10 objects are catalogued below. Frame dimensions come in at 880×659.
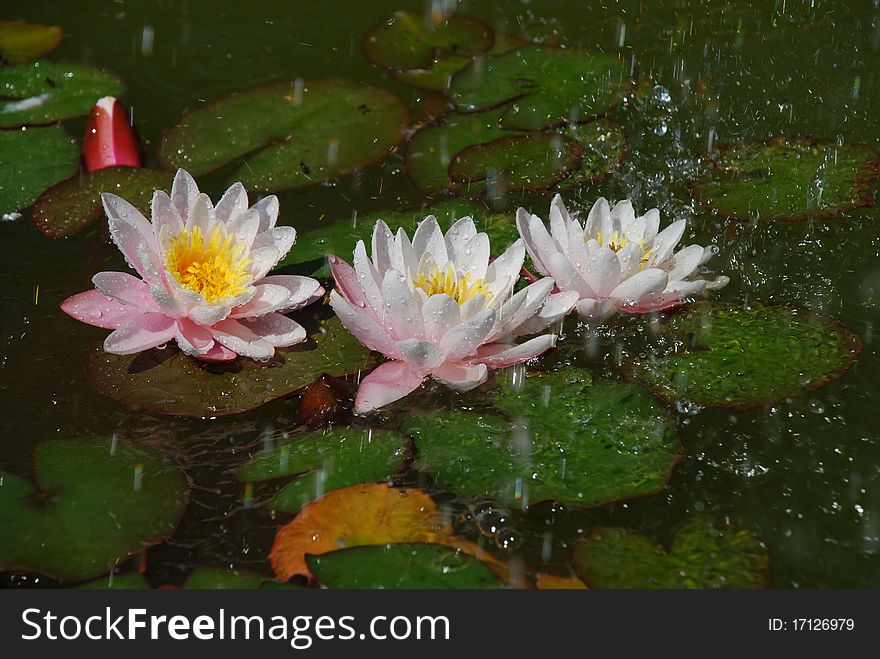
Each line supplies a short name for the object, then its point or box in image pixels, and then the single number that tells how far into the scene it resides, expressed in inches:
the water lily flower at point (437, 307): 183.8
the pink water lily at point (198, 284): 194.4
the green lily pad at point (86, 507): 165.3
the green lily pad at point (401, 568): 160.2
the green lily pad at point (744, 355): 191.9
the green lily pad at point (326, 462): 175.6
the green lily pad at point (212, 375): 194.2
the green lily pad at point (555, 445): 175.2
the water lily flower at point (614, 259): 195.8
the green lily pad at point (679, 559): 161.0
